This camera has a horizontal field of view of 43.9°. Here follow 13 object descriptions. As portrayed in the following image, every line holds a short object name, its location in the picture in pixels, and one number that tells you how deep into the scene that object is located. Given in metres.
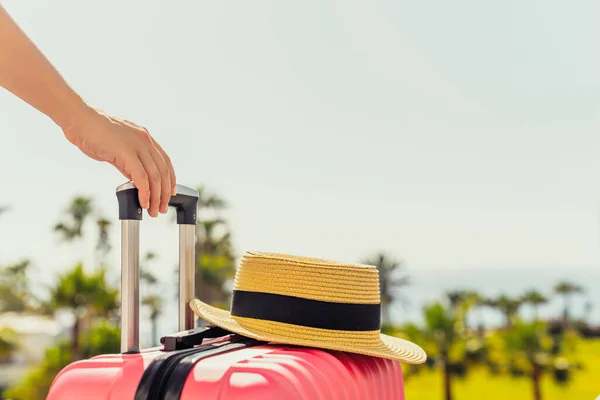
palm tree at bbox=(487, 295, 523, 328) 23.46
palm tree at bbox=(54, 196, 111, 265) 22.92
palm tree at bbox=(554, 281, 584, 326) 26.47
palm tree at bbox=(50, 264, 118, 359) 18.11
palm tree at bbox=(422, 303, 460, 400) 19.33
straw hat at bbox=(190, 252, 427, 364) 0.92
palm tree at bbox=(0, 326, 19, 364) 17.28
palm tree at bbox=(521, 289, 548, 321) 24.48
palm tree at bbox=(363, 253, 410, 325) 26.08
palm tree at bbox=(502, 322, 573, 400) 20.41
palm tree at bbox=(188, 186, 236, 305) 22.55
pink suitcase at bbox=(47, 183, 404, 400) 0.75
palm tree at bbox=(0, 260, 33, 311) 18.39
